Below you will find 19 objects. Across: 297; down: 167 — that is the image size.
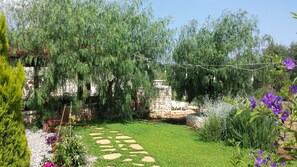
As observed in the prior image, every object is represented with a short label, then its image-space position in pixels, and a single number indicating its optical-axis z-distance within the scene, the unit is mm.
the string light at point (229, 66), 10309
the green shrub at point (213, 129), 8219
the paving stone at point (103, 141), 7496
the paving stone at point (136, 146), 7074
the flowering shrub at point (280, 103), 2172
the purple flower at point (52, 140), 6816
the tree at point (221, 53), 10555
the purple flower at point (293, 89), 2135
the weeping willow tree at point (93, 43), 8773
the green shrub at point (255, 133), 7504
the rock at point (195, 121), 10239
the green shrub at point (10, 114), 3533
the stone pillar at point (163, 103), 14148
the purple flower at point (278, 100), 2301
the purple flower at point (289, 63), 2227
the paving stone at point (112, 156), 6255
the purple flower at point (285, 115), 2279
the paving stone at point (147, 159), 6104
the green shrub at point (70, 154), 5362
